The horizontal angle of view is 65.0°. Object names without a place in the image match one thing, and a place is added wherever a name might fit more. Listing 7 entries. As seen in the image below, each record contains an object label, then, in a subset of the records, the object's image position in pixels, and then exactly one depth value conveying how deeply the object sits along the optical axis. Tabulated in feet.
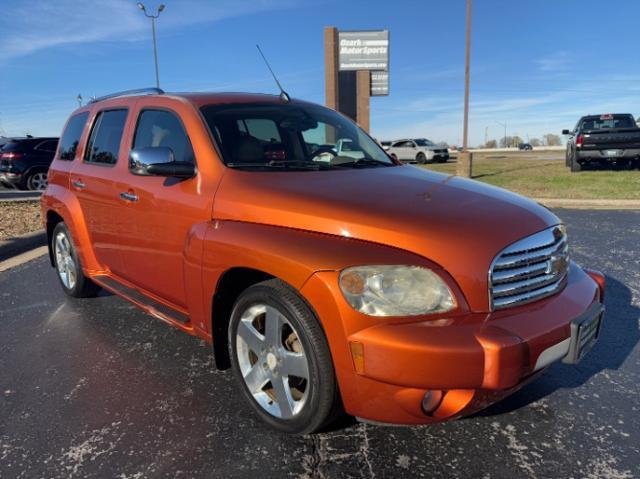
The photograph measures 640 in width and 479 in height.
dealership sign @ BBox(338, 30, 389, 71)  128.88
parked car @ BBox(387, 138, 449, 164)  99.04
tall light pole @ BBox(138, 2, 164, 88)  92.14
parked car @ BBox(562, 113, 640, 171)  49.93
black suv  48.34
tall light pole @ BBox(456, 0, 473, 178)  52.31
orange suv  6.78
